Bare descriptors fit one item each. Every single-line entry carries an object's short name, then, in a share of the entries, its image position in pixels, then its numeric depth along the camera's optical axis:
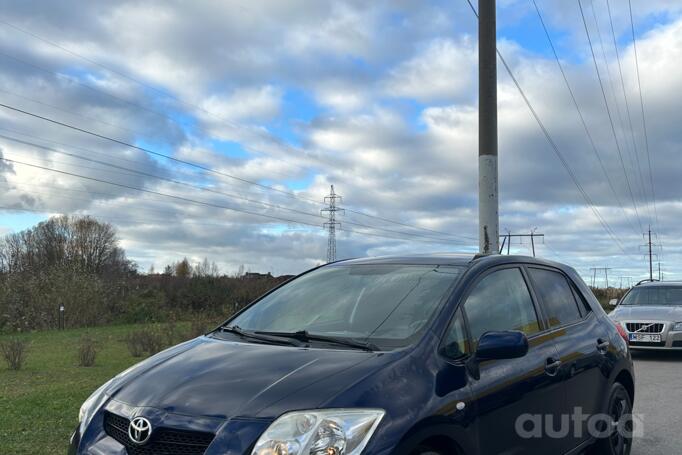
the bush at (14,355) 12.45
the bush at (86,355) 13.03
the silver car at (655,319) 12.65
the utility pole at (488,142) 11.94
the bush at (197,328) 15.48
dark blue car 2.77
